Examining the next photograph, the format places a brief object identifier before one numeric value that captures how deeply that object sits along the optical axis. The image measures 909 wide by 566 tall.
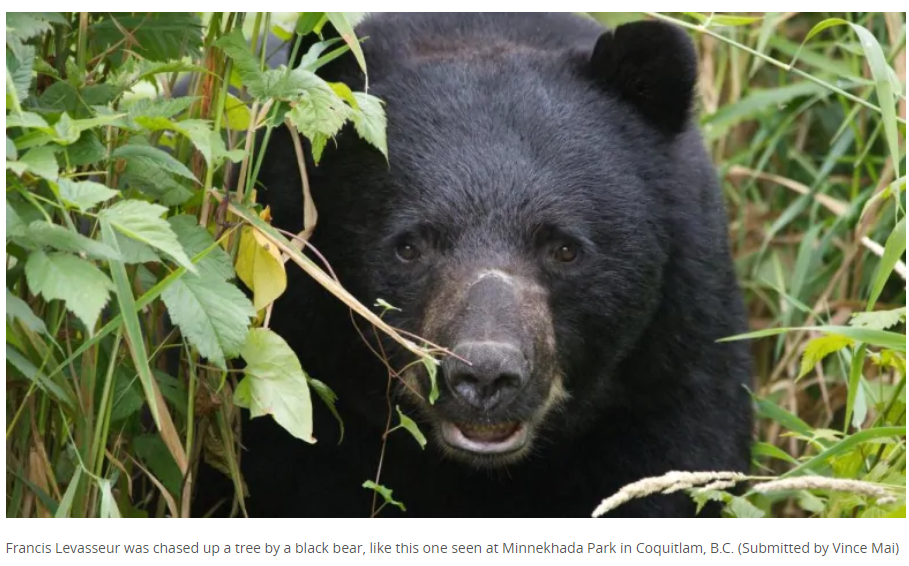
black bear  7.27
